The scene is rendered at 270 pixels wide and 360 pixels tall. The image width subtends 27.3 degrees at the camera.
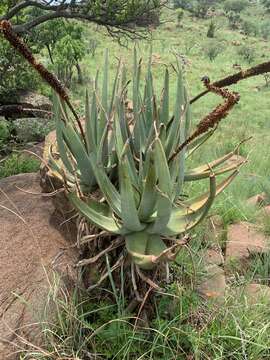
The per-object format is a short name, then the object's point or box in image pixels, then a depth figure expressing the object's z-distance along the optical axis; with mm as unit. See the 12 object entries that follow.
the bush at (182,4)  47062
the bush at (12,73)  9258
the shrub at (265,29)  39278
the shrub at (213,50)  27119
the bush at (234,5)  51031
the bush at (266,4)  50469
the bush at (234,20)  42938
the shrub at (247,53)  26891
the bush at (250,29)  40281
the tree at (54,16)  7629
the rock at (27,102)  9344
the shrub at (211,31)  34384
